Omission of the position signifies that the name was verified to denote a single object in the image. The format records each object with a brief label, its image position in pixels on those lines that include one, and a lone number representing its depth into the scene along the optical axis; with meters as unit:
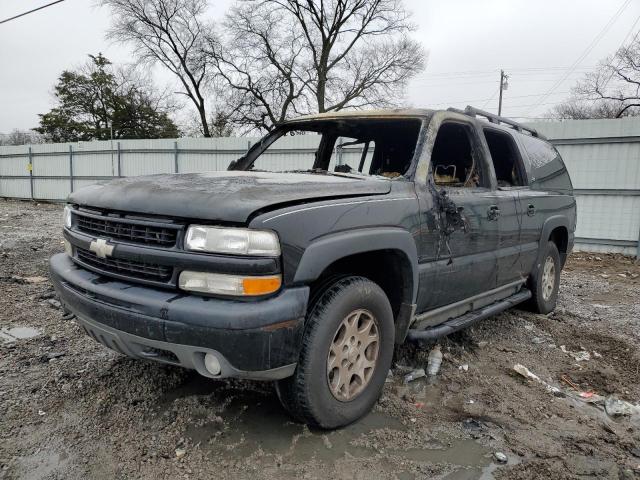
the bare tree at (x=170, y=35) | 28.81
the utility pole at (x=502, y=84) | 40.16
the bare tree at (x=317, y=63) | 26.38
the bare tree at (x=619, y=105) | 25.98
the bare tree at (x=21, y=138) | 39.45
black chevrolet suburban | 2.02
